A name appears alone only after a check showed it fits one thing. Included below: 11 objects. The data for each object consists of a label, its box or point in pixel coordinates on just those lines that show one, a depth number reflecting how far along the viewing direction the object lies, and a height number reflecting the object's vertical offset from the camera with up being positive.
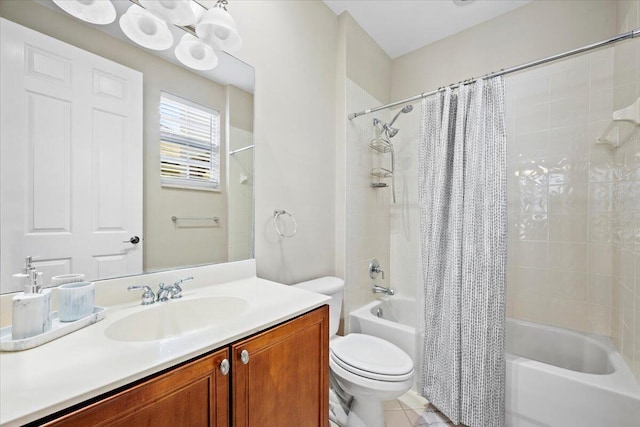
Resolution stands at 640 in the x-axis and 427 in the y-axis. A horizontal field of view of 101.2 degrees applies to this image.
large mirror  0.79 +0.12
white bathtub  1.14 -0.85
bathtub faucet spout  2.18 -0.66
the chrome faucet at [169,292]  1.00 -0.31
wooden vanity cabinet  0.55 -0.48
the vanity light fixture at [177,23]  0.90 +0.73
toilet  1.28 -0.80
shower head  2.21 +0.70
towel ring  1.56 -0.04
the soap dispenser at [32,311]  0.64 -0.25
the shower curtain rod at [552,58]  1.12 +0.75
